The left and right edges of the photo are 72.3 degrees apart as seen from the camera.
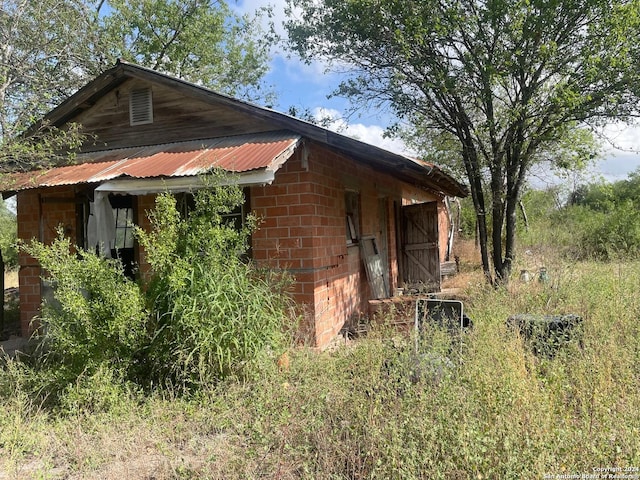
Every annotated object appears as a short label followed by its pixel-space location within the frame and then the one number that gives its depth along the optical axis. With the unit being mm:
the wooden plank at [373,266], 8859
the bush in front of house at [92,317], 4125
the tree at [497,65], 6922
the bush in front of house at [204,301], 4023
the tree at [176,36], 17047
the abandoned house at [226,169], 5802
